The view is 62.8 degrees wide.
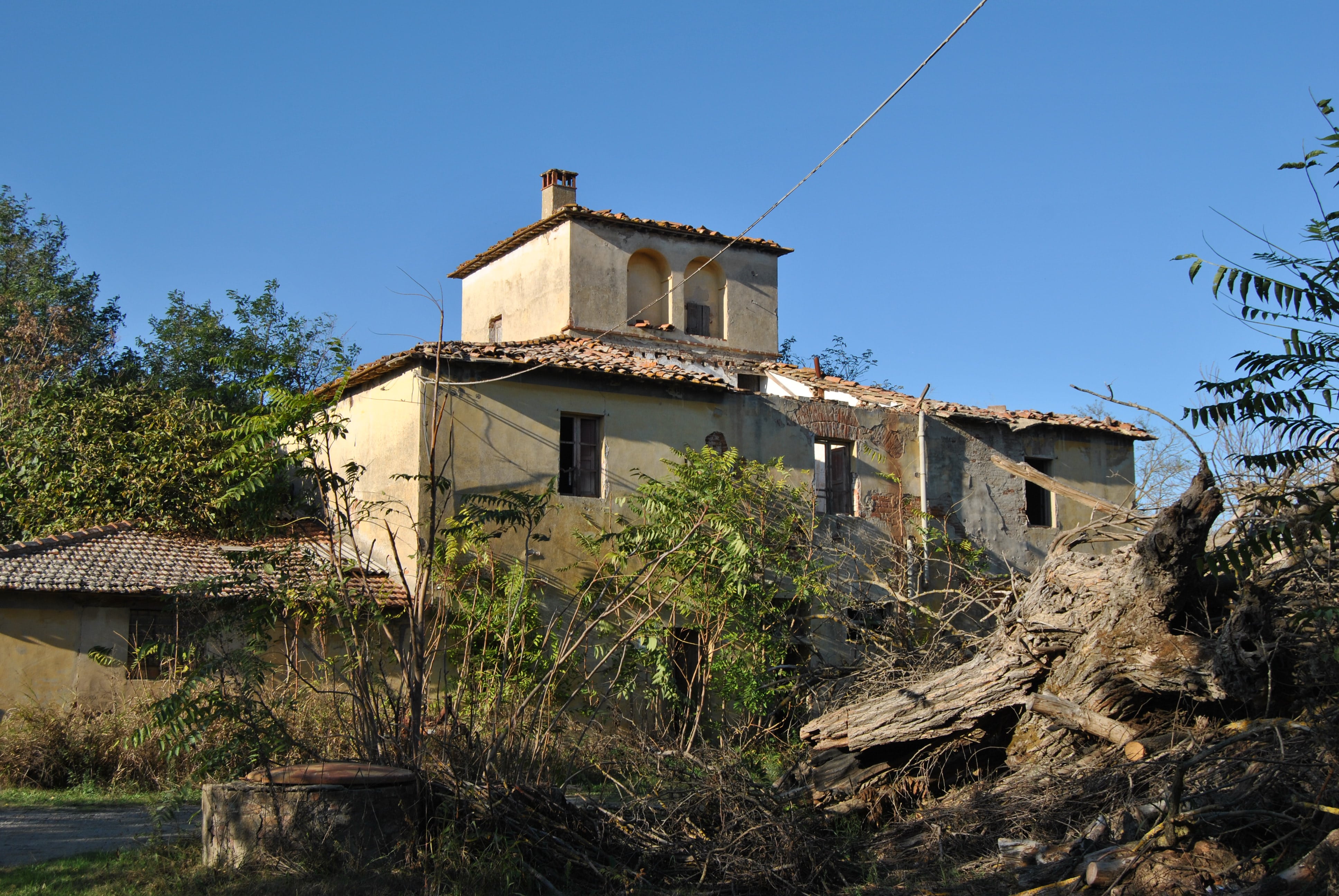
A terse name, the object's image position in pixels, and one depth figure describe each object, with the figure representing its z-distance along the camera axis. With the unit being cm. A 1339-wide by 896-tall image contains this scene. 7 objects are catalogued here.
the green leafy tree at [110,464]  1638
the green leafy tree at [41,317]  2316
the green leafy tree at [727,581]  1202
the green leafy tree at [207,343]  2522
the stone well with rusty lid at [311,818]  687
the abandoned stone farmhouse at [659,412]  1474
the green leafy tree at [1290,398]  561
